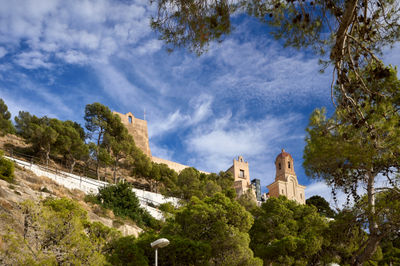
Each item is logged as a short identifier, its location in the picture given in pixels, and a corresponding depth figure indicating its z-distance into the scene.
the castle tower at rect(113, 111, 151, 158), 50.97
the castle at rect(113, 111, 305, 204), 48.06
